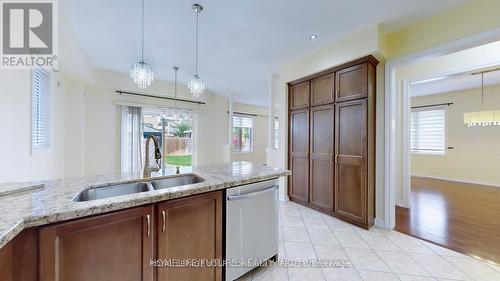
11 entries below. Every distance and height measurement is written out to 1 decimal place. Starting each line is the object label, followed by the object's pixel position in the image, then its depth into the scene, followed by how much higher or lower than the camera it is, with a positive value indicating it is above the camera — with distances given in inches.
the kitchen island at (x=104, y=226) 34.2 -17.5
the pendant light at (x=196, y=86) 114.2 +31.0
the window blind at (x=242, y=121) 309.0 +30.2
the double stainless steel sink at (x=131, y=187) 54.9 -14.0
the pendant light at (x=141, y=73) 96.7 +31.8
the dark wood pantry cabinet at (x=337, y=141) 107.2 +0.2
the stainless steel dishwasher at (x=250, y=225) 63.7 -28.1
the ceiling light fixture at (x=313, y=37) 110.8 +57.1
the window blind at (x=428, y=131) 237.1 +13.1
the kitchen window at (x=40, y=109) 102.3 +17.2
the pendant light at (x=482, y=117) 165.8 +20.8
